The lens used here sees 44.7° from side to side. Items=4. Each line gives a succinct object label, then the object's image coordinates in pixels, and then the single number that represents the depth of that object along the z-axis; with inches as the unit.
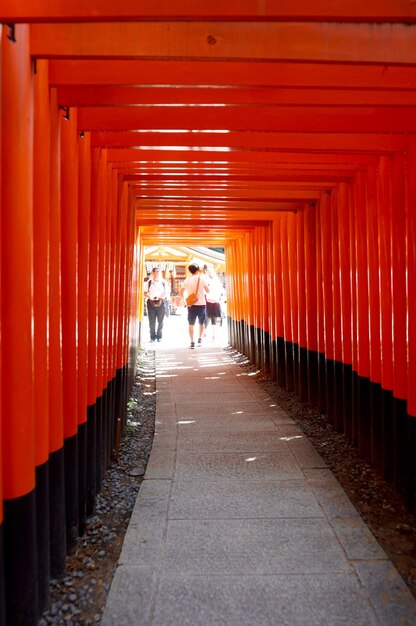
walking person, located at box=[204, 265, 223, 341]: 536.1
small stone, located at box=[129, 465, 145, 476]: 168.2
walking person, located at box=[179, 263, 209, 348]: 473.4
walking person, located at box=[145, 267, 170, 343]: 522.9
